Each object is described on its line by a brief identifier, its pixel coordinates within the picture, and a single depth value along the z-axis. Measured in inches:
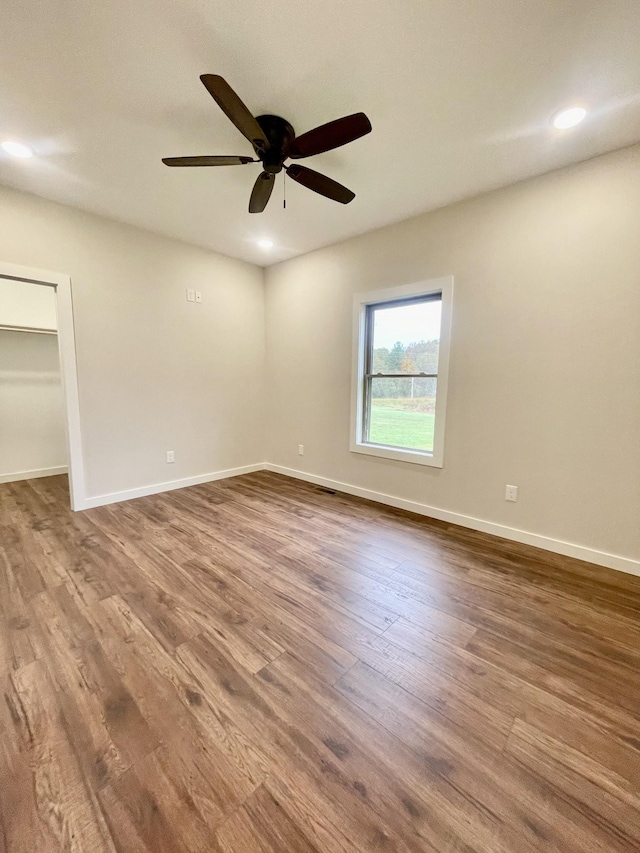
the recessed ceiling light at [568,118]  72.0
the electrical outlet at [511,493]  104.6
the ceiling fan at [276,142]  57.7
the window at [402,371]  119.4
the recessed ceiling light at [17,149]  84.5
